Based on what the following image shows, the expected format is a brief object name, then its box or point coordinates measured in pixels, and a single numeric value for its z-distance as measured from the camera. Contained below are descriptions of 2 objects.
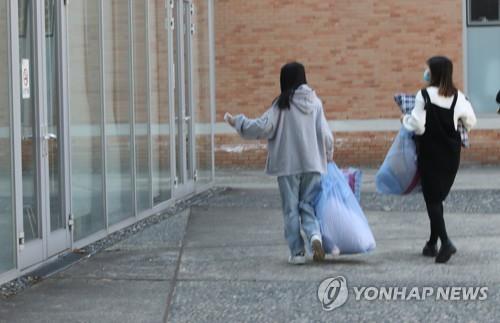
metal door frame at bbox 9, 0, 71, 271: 16.77
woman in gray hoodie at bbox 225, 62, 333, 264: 17.91
